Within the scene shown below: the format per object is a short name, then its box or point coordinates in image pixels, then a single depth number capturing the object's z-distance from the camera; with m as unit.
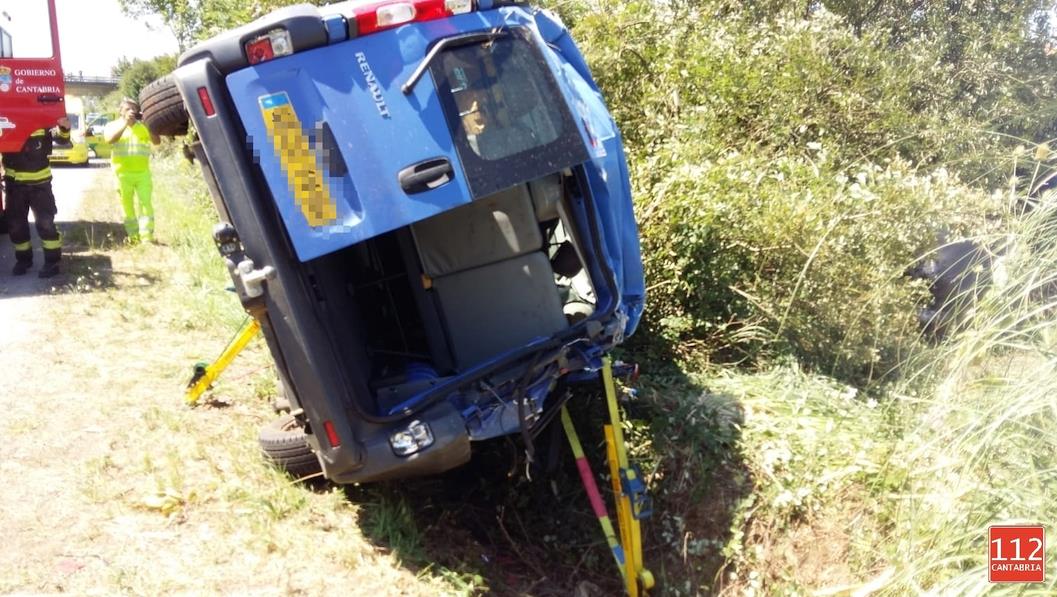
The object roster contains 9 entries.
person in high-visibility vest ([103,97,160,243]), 8.73
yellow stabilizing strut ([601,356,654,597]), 3.86
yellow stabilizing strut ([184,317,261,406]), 4.62
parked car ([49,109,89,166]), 19.64
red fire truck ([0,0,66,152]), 8.06
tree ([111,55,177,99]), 35.78
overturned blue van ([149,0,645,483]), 3.15
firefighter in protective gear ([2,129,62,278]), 7.64
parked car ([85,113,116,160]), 21.95
